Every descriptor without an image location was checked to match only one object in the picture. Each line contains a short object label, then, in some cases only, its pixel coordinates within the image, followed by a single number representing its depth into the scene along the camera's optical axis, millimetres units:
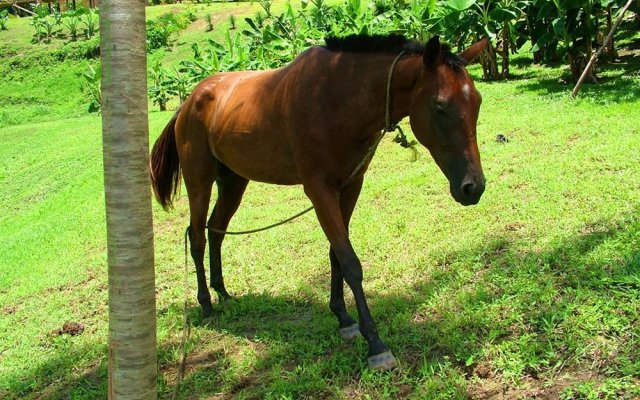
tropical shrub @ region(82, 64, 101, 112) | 19438
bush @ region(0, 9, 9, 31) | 35416
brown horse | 3131
